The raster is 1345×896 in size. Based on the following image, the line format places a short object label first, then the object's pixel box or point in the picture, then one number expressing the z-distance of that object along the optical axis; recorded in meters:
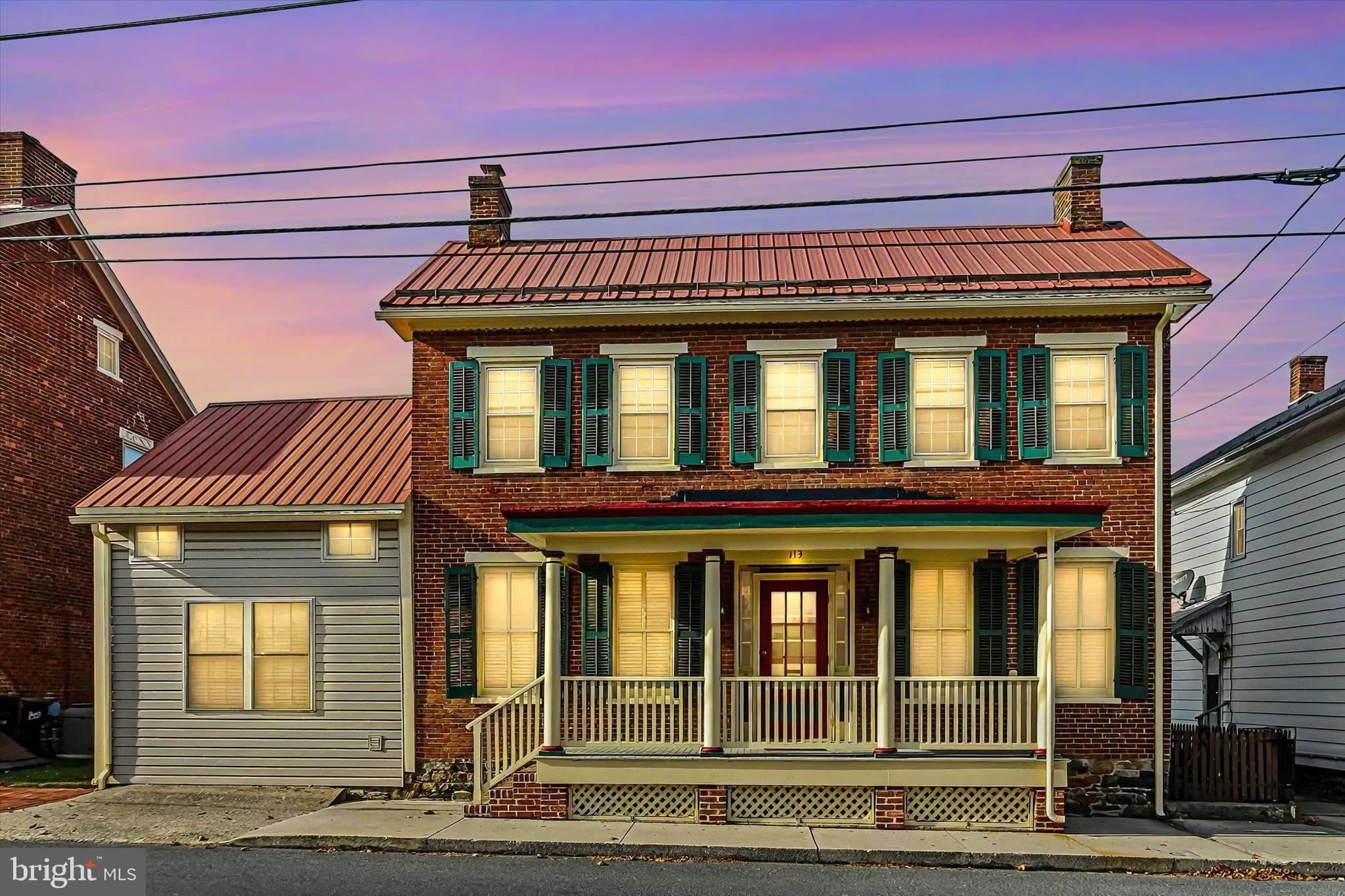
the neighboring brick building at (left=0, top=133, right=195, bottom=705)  19.56
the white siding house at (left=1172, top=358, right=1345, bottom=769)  16.94
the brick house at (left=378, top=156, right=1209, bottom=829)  14.48
